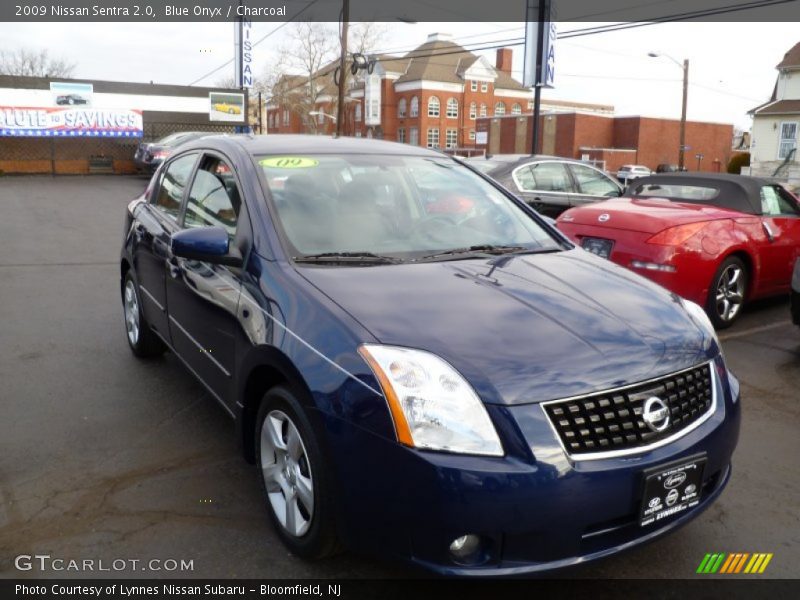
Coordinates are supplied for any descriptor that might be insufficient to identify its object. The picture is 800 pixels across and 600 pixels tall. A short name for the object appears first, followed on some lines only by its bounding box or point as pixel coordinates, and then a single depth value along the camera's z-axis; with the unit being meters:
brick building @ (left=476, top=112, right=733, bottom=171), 62.72
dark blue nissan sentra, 2.28
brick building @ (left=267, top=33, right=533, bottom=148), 75.62
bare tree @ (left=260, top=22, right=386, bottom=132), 68.81
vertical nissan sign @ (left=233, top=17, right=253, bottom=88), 31.12
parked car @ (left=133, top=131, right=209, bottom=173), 19.97
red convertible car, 6.11
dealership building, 23.94
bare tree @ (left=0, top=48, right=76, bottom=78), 72.00
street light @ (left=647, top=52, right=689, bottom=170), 45.03
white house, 48.12
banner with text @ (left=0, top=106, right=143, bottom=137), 23.84
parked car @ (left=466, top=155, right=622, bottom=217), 9.42
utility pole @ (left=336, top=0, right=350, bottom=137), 27.27
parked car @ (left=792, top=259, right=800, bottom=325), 5.71
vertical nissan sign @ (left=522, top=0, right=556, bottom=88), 16.58
